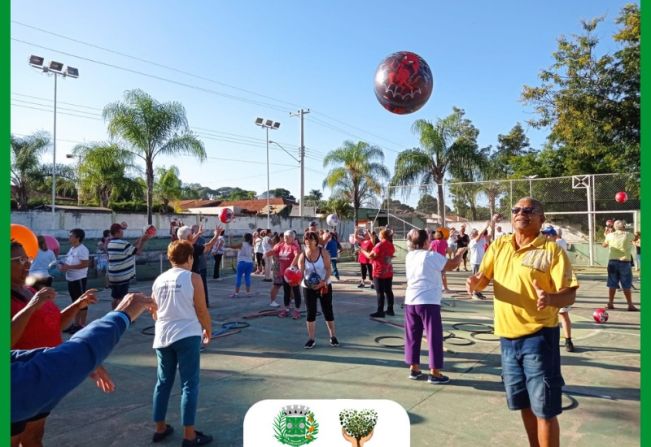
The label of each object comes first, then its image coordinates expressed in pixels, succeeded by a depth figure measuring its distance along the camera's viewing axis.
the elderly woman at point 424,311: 5.07
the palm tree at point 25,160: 27.72
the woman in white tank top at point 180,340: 3.62
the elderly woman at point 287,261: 8.63
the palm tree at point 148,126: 20.05
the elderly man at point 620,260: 8.70
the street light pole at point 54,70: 22.11
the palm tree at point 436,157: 23.39
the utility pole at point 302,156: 31.04
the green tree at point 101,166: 22.05
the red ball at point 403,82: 6.35
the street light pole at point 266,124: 32.97
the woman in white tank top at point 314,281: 6.39
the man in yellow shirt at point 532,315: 3.02
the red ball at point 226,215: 10.00
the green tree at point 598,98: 13.34
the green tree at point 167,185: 34.97
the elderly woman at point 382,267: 8.59
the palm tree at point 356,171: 30.06
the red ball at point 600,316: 7.77
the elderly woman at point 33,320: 2.39
